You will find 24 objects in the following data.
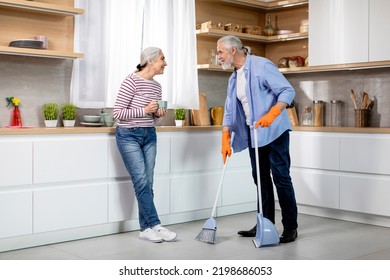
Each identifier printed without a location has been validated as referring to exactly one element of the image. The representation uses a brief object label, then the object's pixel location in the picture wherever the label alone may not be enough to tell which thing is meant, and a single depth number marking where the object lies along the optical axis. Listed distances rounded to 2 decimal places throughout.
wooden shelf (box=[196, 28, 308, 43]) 5.45
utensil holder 5.27
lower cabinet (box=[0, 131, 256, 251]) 3.86
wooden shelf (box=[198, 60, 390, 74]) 5.07
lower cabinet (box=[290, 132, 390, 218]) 4.72
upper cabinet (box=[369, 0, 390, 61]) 4.95
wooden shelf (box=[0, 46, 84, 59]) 4.10
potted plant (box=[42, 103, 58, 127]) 4.39
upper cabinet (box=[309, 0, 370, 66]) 5.11
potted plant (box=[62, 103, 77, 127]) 4.50
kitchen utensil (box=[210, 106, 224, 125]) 5.62
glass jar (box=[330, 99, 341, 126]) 5.62
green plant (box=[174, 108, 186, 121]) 5.21
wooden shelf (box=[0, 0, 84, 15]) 4.12
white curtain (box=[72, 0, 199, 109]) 4.68
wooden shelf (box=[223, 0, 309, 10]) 5.77
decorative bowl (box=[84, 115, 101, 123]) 4.53
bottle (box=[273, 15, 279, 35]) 6.14
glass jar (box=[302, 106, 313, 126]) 5.75
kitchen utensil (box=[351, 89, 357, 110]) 5.38
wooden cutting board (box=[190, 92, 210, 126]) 5.50
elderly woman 4.09
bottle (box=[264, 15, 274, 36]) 6.04
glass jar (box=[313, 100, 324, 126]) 5.67
